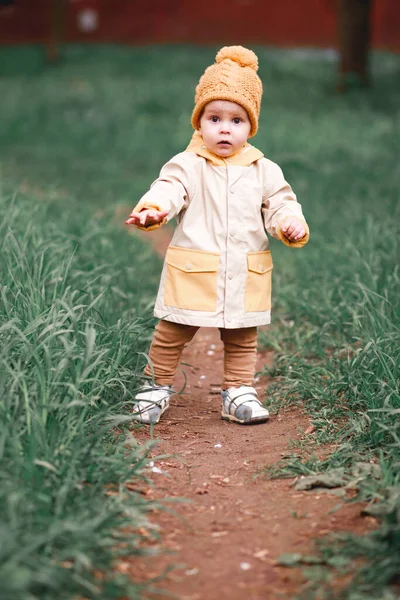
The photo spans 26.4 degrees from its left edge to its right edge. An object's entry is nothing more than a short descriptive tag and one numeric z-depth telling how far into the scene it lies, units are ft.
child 10.44
